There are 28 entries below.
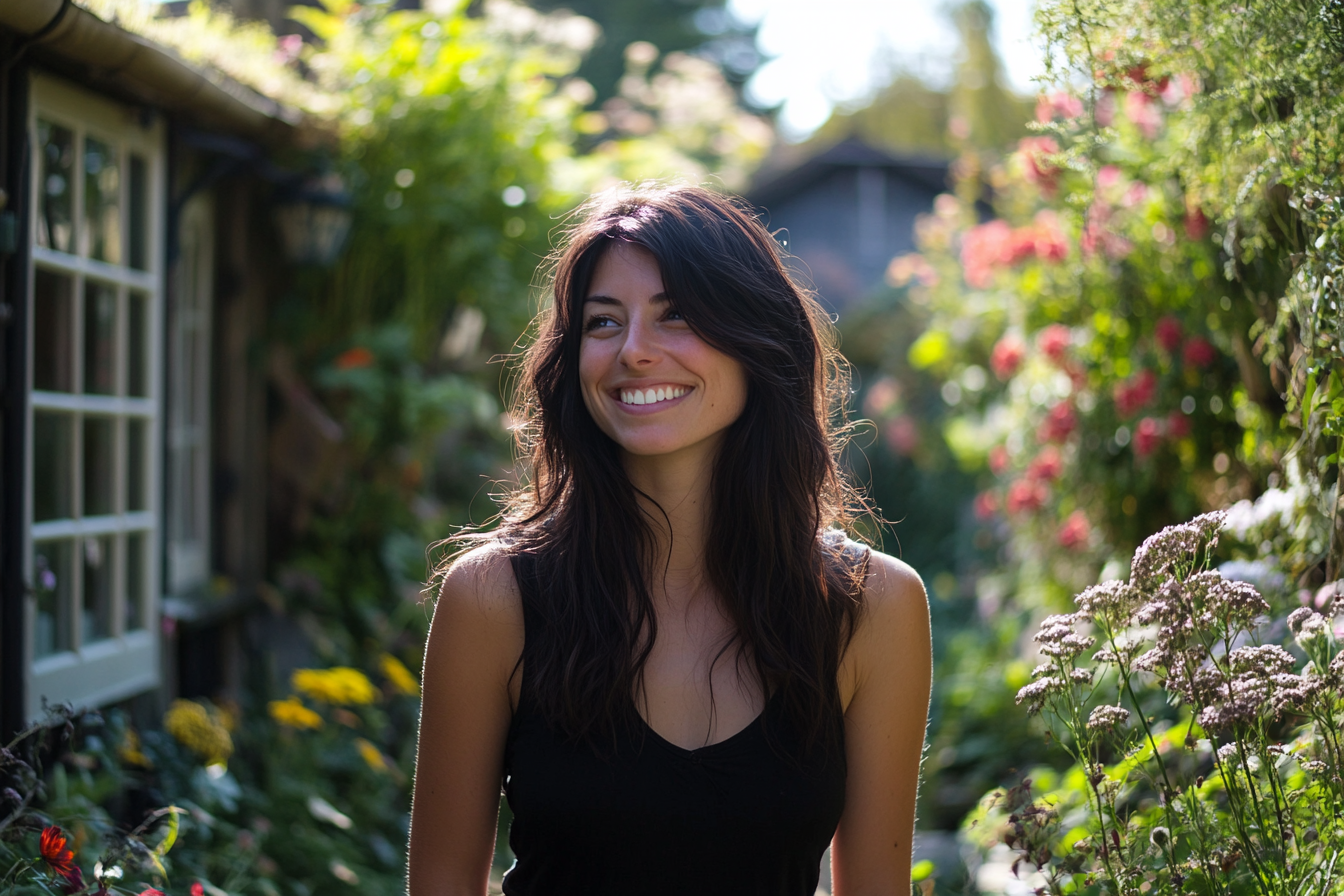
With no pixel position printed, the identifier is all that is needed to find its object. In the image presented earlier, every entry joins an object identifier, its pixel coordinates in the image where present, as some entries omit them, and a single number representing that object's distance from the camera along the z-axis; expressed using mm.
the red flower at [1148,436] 3611
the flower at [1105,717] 1474
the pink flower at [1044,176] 3597
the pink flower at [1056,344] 4125
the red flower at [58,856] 1544
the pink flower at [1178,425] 3514
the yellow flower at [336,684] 3545
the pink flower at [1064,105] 3862
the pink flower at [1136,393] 3652
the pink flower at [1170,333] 3553
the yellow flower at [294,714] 3520
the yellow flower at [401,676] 3746
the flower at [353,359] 4695
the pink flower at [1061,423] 4180
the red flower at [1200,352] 3471
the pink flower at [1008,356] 4730
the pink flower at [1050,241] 4250
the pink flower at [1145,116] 4038
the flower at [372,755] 3533
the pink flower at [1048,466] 4324
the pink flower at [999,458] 4891
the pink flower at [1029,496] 4543
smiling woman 1575
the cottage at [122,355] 2791
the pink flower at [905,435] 8828
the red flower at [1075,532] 4172
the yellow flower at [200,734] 3232
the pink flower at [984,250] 4598
